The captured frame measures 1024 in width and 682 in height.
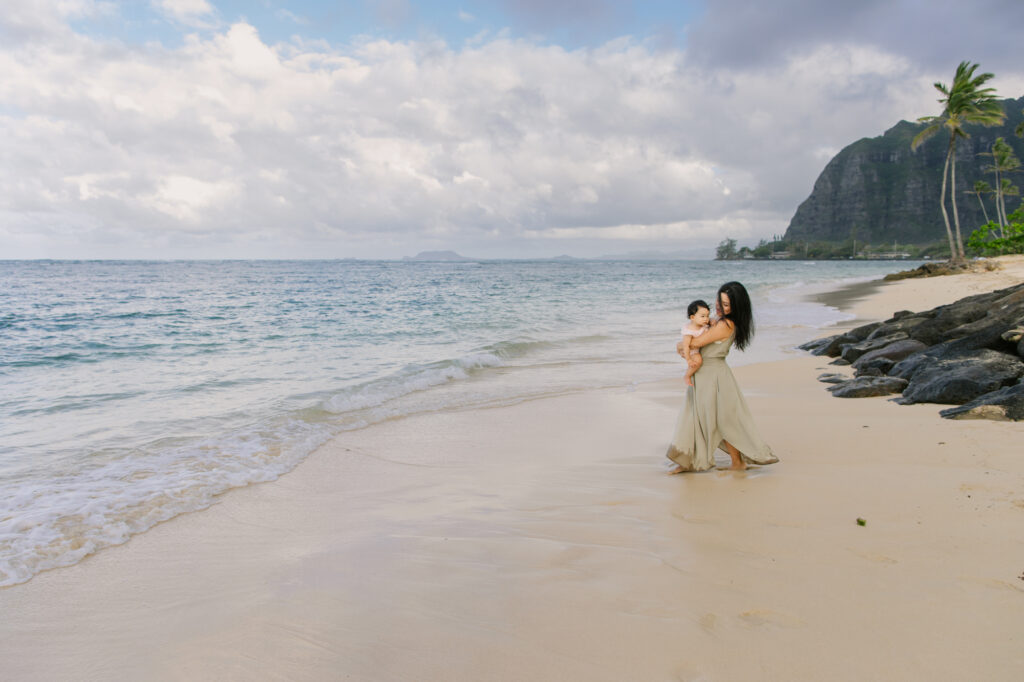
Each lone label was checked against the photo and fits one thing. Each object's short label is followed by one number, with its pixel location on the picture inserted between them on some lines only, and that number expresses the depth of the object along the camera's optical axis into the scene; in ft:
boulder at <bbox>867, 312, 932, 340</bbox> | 36.28
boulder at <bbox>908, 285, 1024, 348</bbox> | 26.96
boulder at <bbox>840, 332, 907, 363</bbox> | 33.40
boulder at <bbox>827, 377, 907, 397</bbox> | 24.71
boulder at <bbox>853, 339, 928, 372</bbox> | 29.92
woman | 16.89
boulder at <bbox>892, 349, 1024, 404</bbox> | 21.12
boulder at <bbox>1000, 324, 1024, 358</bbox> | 23.67
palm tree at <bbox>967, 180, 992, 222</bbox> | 202.09
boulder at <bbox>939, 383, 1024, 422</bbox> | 18.34
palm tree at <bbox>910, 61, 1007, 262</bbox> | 125.70
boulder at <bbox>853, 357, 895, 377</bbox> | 28.63
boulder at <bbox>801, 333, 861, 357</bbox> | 38.23
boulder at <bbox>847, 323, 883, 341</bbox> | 40.60
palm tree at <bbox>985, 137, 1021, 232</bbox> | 192.03
